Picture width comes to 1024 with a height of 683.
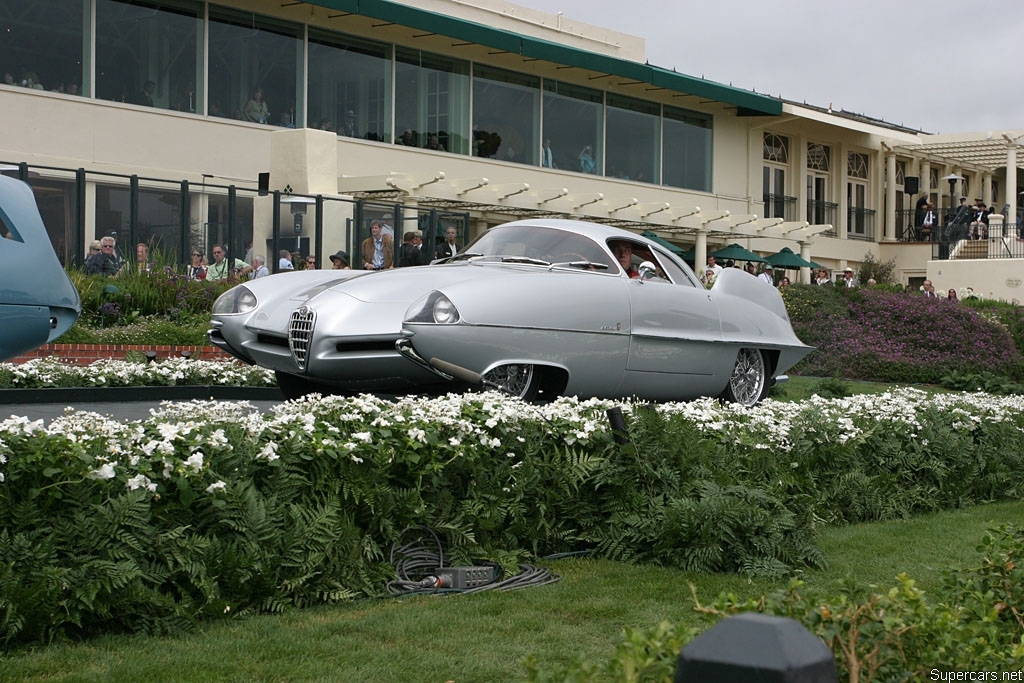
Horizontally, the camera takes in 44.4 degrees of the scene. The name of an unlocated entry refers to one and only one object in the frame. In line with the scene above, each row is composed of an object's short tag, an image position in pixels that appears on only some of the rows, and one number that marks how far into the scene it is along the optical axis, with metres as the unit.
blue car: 7.68
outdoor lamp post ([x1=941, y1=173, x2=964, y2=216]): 51.54
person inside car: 10.17
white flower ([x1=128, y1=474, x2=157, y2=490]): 4.66
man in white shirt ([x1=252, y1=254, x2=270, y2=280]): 19.01
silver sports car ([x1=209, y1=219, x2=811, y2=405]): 8.52
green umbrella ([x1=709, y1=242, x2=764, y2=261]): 32.97
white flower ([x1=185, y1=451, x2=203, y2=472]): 4.89
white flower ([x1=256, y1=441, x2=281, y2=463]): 5.20
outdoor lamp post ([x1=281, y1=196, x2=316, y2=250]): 20.53
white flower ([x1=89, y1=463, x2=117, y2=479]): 4.63
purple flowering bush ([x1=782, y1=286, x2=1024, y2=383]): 17.94
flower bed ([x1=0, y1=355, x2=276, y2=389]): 10.96
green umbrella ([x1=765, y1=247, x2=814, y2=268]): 35.00
